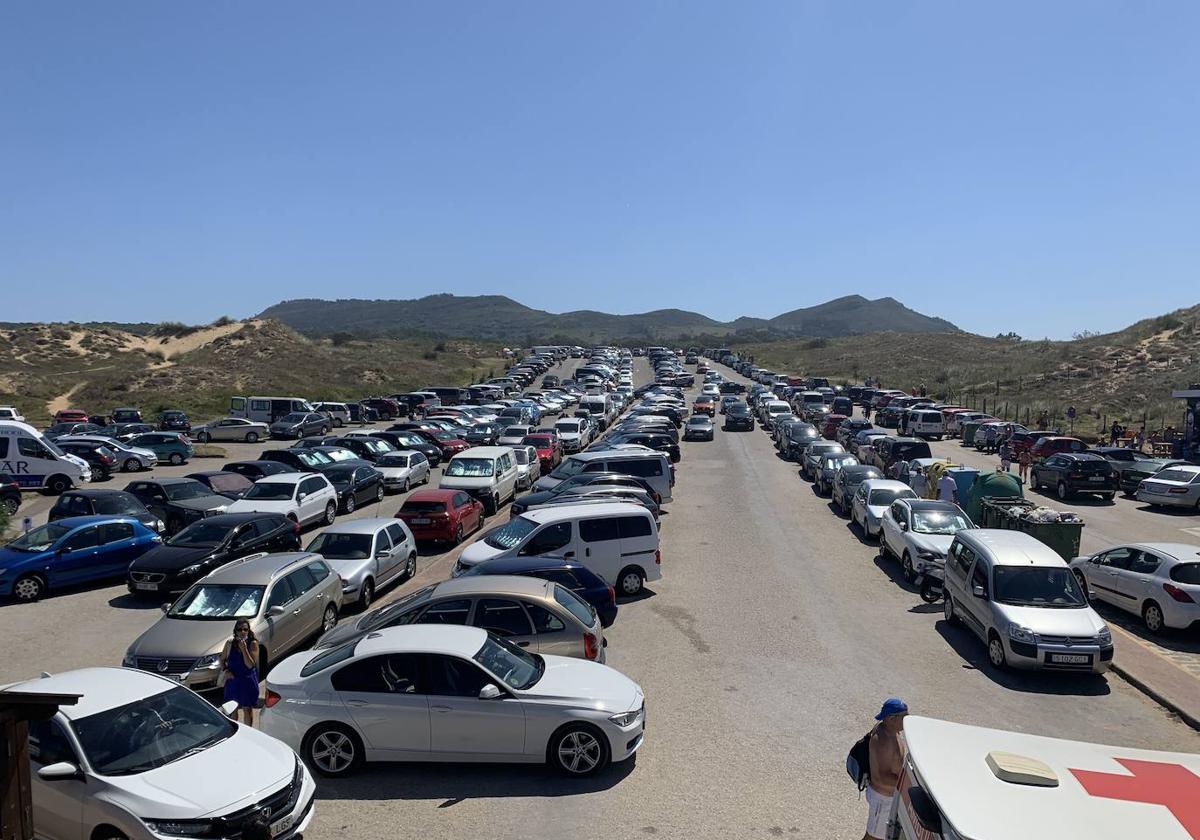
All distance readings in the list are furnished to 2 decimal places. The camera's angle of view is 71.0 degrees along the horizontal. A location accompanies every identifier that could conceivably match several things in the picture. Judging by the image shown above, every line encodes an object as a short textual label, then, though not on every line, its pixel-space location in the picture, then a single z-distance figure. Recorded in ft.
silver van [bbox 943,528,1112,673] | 37.11
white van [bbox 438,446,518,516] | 81.35
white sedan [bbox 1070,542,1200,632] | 44.37
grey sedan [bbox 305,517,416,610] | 49.70
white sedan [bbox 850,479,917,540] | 69.67
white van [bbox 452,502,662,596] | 51.21
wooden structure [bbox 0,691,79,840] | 14.38
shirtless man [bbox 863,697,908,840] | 19.45
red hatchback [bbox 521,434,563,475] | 110.11
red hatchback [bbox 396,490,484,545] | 66.69
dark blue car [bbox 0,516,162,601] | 51.70
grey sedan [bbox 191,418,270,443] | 138.82
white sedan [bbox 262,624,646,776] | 27.22
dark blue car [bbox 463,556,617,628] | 42.75
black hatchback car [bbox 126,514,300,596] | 50.98
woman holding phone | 29.84
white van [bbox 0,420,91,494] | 87.20
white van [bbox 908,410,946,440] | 145.69
